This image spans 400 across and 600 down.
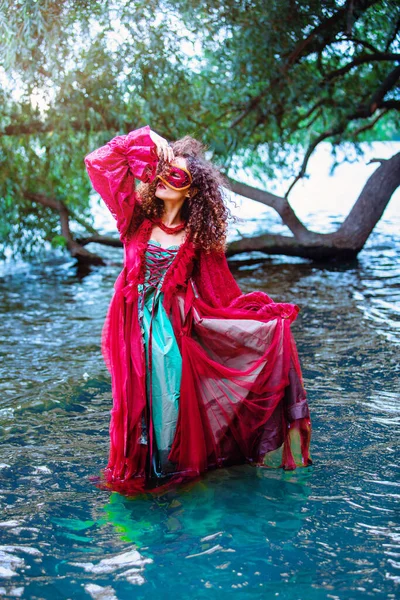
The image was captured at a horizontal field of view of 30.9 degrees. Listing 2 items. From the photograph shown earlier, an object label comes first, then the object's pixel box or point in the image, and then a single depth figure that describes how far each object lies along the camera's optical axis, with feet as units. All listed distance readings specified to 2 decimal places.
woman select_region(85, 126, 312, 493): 11.55
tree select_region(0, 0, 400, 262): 26.43
